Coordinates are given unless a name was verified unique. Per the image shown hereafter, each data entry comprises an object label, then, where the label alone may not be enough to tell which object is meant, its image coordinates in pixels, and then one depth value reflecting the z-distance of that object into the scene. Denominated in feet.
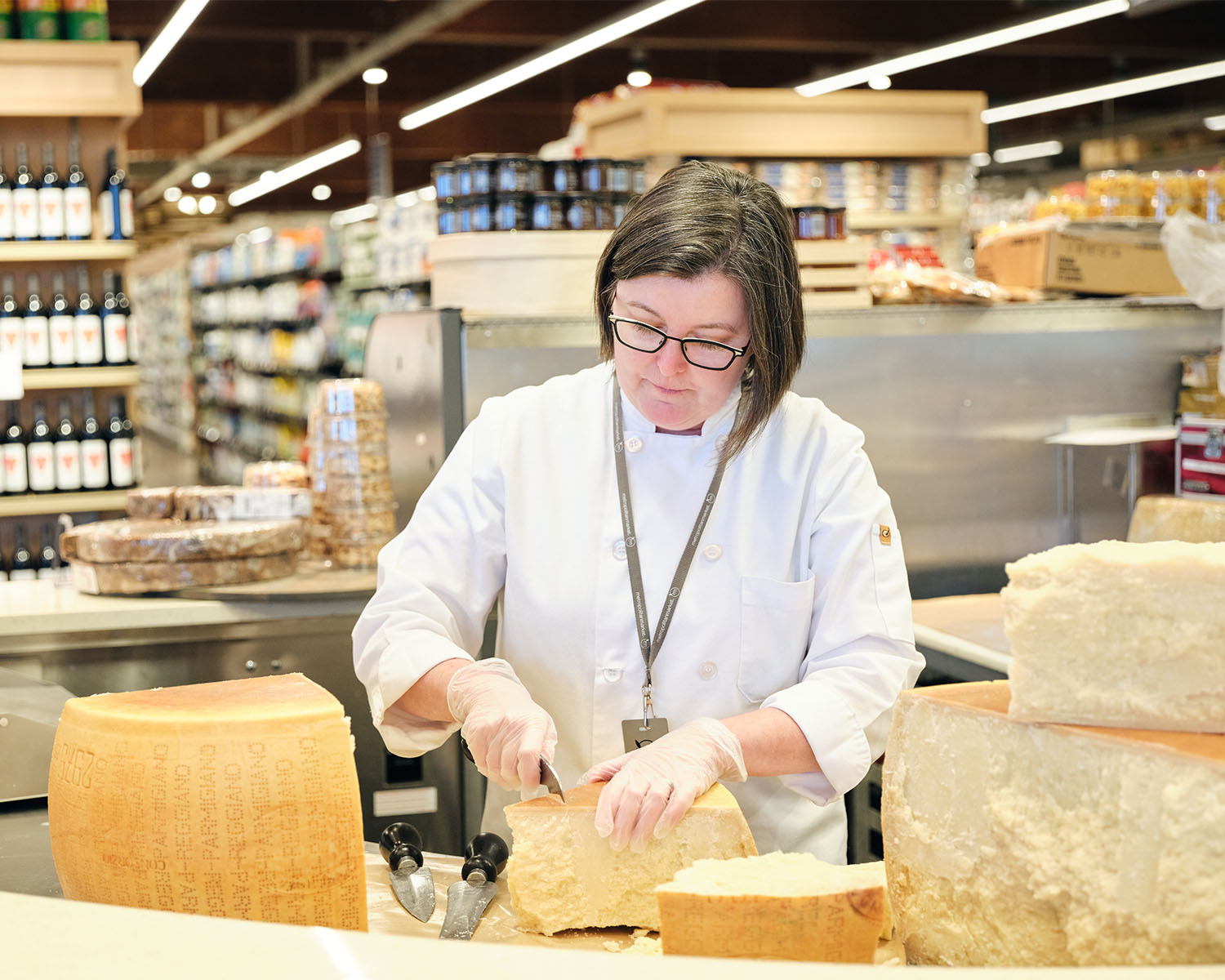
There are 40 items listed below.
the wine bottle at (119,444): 18.70
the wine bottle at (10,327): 18.04
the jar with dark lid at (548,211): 10.76
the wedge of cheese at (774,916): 3.78
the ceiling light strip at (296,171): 44.83
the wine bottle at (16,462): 18.11
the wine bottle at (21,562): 18.49
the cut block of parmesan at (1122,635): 3.67
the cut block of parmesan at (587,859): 4.64
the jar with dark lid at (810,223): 11.37
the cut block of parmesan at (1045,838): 3.44
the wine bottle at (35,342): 18.13
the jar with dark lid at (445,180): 11.06
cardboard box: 12.28
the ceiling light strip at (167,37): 24.94
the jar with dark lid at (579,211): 10.82
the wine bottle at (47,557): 18.44
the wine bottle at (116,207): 18.35
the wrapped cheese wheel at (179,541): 9.91
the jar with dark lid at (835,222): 11.43
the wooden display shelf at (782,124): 19.81
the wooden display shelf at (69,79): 17.33
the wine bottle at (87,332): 18.30
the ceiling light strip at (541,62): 25.96
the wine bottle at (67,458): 18.31
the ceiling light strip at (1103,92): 34.83
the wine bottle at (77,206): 18.13
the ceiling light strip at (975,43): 25.13
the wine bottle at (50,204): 17.98
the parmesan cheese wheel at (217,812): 4.26
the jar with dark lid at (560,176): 10.94
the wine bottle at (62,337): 18.20
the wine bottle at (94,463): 18.53
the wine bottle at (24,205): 17.85
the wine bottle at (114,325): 18.52
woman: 5.72
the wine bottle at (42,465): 18.17
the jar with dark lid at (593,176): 11.01
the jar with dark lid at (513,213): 10.80
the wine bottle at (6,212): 17.89
